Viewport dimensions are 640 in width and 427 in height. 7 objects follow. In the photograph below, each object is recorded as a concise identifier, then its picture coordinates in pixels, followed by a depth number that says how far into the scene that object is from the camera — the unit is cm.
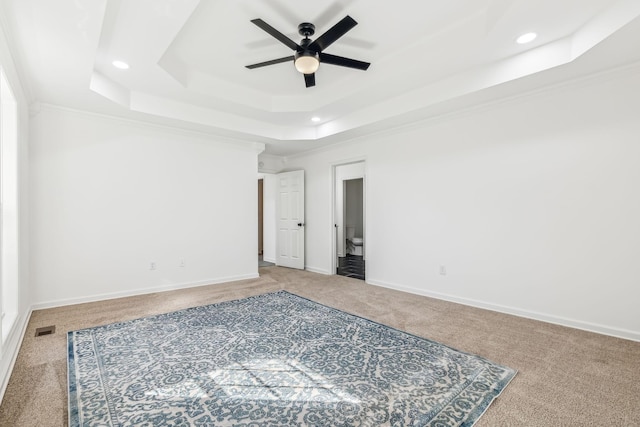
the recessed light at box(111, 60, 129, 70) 304
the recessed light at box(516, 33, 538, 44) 260
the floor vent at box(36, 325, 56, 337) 287
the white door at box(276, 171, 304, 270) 614
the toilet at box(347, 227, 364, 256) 820
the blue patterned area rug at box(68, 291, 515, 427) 173
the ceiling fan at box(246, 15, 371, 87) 238
